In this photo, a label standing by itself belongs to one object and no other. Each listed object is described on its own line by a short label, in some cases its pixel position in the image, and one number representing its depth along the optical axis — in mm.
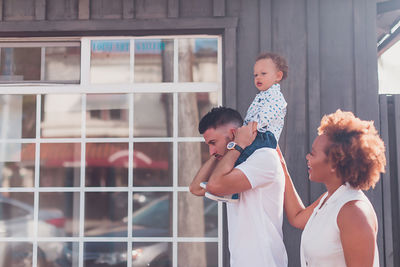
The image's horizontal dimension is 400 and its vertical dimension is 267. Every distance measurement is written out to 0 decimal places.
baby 2814
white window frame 4656
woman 2053
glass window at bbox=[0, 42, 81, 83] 4820
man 2596
